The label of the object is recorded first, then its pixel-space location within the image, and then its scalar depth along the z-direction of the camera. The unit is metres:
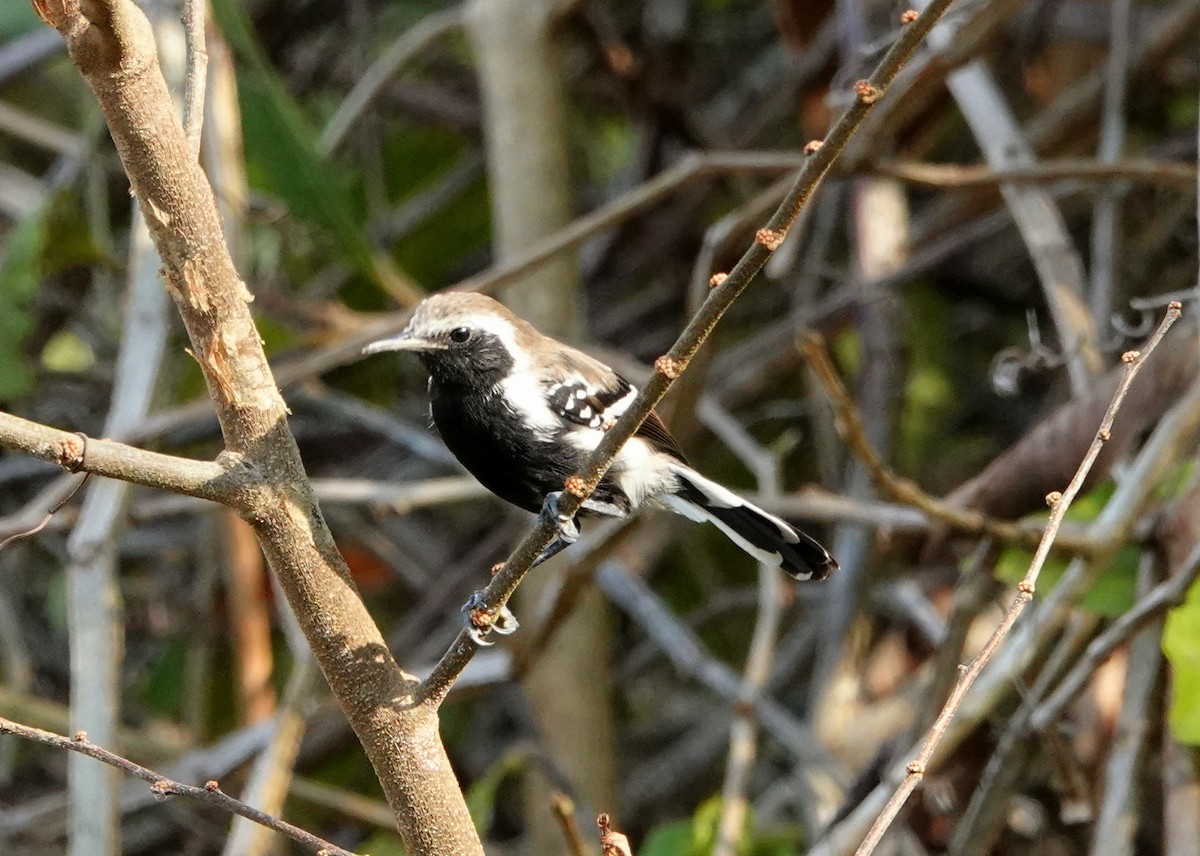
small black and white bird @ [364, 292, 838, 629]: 5.28
